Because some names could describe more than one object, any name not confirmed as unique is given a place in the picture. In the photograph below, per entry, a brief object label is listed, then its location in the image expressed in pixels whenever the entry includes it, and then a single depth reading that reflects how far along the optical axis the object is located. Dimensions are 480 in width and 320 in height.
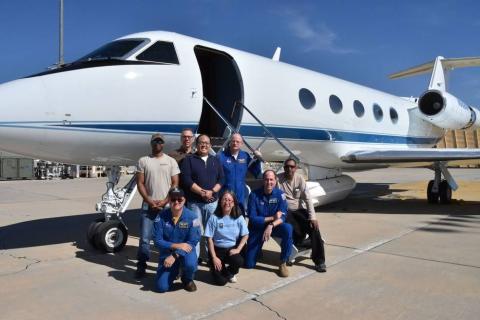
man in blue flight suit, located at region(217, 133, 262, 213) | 5.35
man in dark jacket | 4.85
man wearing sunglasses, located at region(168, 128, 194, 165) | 5.13
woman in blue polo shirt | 4.39
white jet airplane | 5.11
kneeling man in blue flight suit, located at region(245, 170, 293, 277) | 4.87
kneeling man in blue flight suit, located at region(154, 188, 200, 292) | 4.12
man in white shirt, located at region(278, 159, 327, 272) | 5.23
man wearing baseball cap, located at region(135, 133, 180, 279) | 4.81
